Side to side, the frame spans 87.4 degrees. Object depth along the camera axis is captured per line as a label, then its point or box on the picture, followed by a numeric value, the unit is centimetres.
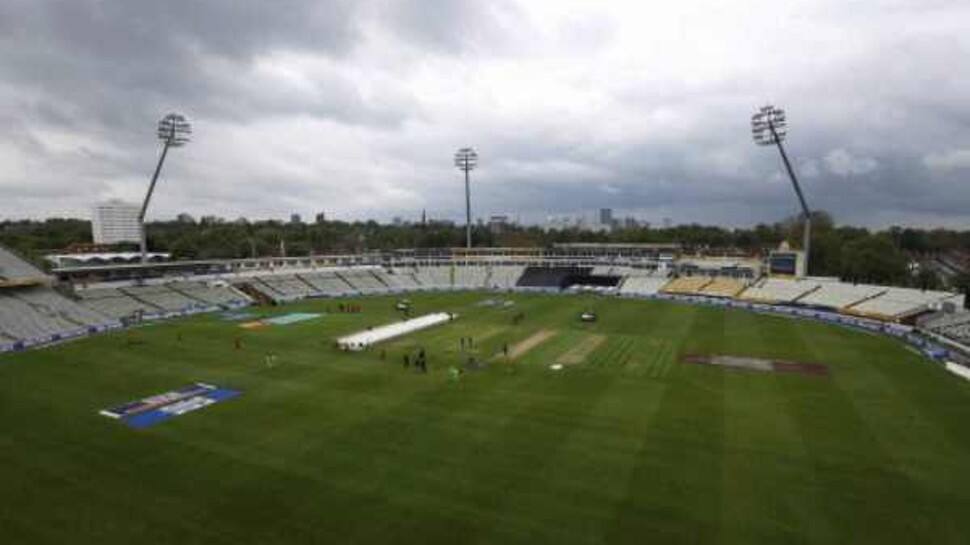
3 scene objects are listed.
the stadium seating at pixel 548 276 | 7988
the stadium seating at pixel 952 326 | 3684
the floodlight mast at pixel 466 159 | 8756
